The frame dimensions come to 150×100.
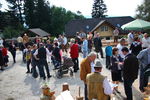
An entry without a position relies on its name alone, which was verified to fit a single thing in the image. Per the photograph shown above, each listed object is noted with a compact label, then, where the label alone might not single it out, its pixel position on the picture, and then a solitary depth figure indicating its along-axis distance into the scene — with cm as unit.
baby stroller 1208
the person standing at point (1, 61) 1522
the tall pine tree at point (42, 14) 5697
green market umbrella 1702
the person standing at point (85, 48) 1407
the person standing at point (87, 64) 681
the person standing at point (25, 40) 1914
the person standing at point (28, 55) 1347
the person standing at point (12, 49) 1747
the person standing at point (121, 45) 986
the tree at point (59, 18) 6241
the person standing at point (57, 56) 1266
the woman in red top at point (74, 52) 1269
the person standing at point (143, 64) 830
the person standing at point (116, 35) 2325
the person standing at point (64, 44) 1969
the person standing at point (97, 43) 1623
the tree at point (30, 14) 5712
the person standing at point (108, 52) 1280
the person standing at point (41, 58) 1138
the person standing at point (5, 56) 1653
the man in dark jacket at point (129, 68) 729
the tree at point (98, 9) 7800
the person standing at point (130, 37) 1670
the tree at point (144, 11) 5358
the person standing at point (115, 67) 936
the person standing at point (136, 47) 1233
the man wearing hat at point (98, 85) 524
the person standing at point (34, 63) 1249
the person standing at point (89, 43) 1661
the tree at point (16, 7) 6046
